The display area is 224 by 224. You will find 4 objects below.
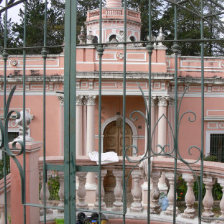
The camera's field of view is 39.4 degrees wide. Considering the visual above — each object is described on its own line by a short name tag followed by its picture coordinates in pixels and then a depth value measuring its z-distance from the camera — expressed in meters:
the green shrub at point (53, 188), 5.35
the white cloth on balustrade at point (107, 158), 3.44
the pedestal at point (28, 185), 2.73
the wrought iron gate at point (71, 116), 2.27
